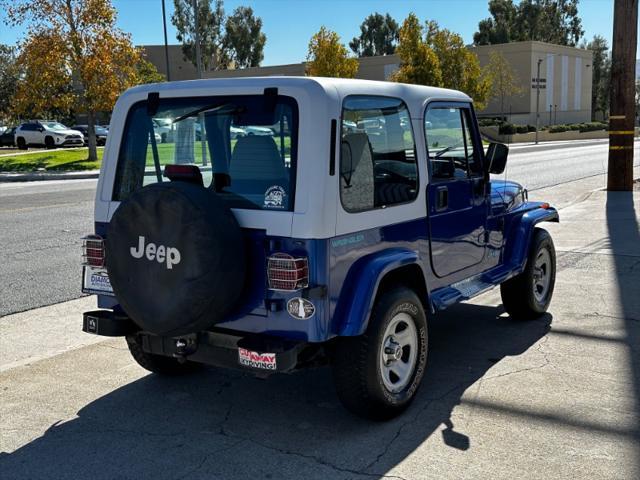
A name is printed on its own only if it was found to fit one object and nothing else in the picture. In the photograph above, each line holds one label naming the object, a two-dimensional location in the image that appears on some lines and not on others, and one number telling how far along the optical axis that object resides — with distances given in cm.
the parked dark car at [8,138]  4391
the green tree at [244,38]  9162
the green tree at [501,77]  6360
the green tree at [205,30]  8512
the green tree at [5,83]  5978
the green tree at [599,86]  9231
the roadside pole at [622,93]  1522
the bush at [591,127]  6444
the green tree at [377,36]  10912
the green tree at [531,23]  9562
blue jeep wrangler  378
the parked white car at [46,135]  4088
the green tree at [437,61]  4903
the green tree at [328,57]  4872
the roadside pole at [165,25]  3693
